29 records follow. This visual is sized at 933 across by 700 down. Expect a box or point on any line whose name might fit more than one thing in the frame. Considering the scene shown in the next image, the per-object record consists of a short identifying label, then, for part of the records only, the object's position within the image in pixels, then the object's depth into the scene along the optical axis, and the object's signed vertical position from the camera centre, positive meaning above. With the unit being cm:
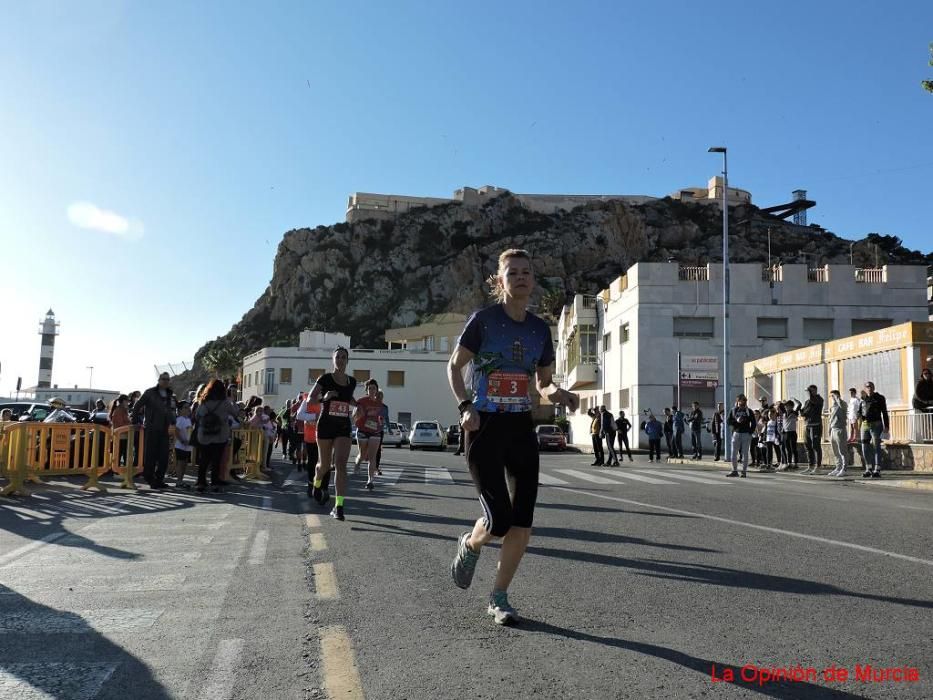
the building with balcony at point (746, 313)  3934 +557
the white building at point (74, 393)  8444 +154
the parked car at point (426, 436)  3928 -99
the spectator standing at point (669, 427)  2797 -17
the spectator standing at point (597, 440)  2305 -57
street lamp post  3111 +548
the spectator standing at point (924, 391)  1838 +86
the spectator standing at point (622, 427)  2548 -19
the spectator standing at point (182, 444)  1363 -58
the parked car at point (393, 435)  4309 -105
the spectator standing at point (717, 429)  2558 -18
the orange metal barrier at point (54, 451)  1134 -67
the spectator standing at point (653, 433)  2681 -37
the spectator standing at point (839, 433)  1644 -14
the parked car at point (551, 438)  3935 -92
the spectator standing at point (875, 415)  1602 +24
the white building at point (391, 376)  6962 +339
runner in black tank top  864 +0
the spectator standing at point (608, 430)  2287 -26
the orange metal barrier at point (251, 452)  1584 -81
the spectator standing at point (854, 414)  1658 +27
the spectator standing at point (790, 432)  2030 -18
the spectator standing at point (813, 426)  1842 +0
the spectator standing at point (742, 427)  1814 -7
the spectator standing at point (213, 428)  1203 -25
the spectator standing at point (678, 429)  2706 -24
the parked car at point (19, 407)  2133 -1
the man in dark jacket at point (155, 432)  1241 -35
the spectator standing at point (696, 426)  2538 -10
